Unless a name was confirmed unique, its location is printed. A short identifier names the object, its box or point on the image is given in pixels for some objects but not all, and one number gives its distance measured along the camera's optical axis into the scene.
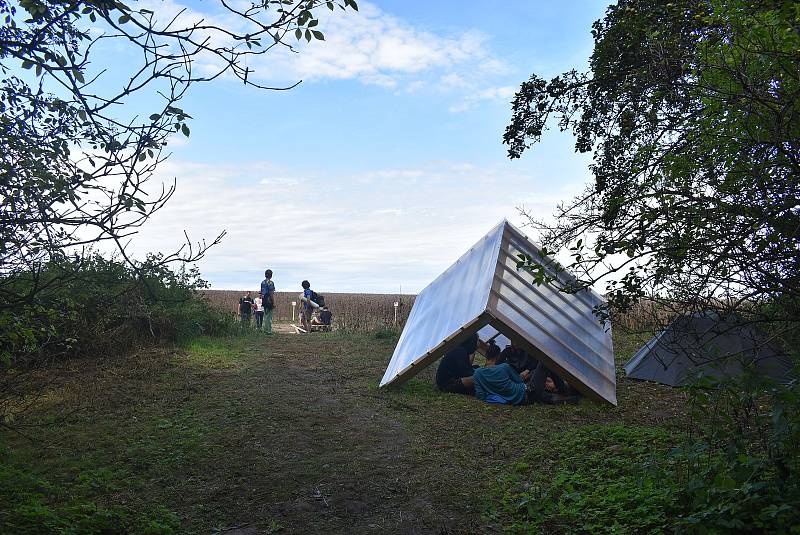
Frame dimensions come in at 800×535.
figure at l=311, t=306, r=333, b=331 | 21.69
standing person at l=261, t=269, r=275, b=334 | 18.27
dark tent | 9.83
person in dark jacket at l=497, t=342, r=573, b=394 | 8.88
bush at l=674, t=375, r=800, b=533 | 3.53
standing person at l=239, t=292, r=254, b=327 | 21.49
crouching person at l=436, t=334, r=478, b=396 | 9.55
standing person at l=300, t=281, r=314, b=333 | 20.61
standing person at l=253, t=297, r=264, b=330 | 22.26
